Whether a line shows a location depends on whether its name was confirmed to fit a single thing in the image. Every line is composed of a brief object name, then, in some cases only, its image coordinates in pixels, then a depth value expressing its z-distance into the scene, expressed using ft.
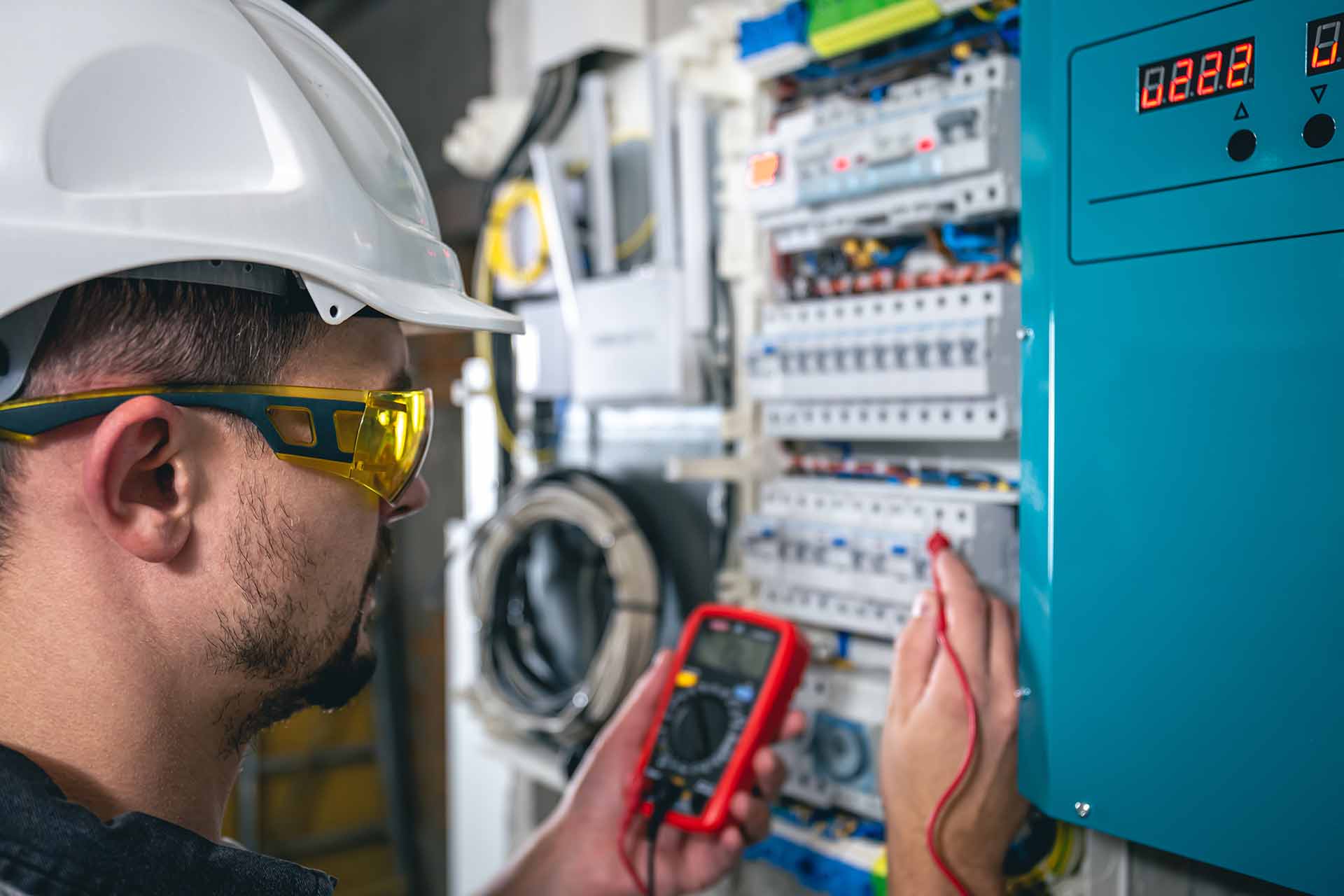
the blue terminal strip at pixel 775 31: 4.01
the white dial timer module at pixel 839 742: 4.06
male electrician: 2.24
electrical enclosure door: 2.50
